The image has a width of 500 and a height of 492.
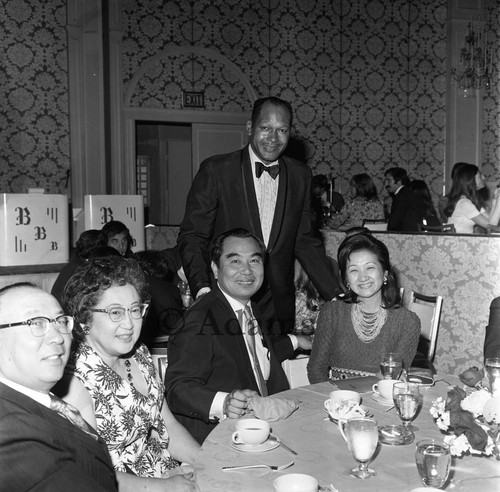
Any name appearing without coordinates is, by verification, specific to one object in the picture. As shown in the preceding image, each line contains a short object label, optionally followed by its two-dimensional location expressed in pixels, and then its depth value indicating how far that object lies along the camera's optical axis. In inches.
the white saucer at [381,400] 77.6
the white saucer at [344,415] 68.1
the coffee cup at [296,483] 51.6
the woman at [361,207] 273.7
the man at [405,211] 253.3
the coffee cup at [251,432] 62.8
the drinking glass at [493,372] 66.4
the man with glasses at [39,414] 45.1
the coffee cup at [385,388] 77.2
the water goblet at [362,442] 56.6
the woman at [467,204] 211.3
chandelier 335.6
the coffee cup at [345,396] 75.2
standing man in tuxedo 113.8
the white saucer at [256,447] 61.8
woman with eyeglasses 71.0
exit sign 329.4
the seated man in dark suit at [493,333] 102.4
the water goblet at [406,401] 66.7
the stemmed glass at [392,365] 80.2
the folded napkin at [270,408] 70.9
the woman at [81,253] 143.0
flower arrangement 57.2
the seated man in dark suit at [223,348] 83.5
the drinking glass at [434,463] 53.0
